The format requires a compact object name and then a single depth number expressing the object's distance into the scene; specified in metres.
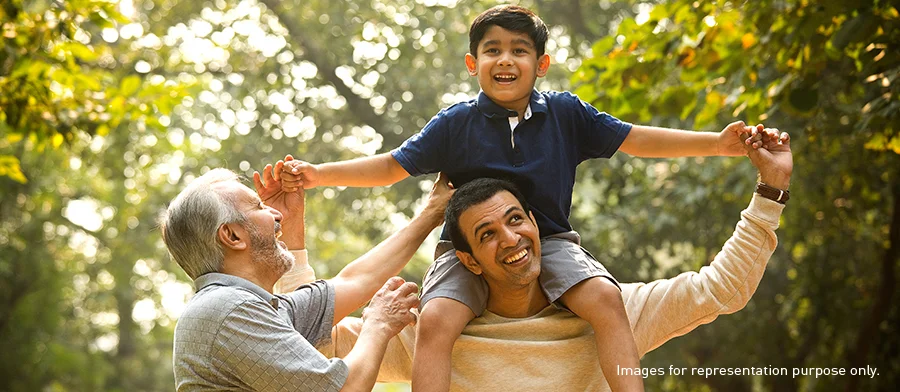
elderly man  2.64
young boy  2.98
